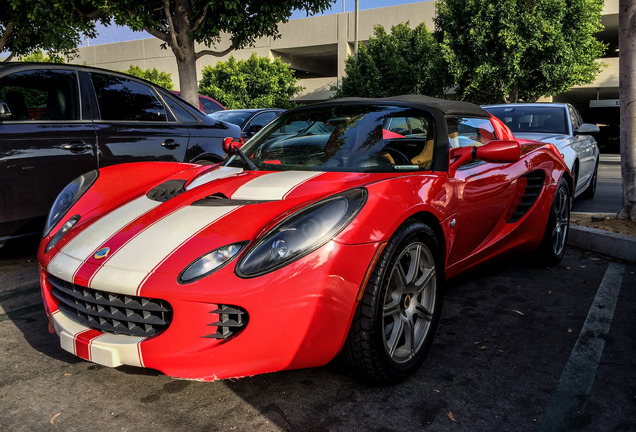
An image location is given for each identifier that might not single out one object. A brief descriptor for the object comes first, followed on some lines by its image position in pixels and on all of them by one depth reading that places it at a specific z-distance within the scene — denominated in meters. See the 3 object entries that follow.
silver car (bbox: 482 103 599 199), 6.31
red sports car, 1.99
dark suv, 4.05
